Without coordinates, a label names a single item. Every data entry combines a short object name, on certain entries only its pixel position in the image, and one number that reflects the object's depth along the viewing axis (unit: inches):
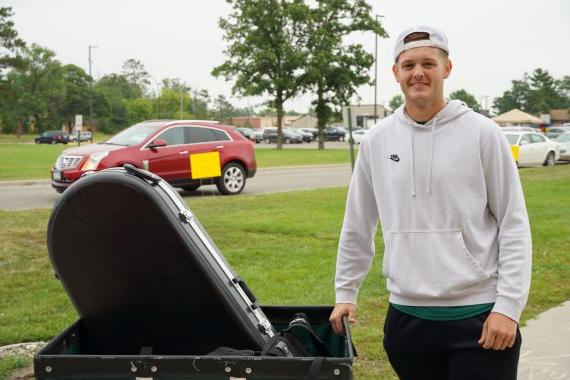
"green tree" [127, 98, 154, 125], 4015.8
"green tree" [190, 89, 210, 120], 4382.4
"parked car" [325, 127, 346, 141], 2851.9
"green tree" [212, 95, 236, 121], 5146.7
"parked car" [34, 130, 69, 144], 2568.9
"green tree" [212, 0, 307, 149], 1827.0
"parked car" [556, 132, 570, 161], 1089.4
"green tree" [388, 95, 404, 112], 5495.1
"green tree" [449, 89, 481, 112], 4645.2
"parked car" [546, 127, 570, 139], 1795.3
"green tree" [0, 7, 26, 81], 2965.1
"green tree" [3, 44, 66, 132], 3543.3
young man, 85.0
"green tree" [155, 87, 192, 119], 4224.9
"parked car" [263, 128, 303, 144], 2508.6
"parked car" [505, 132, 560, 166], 979.3
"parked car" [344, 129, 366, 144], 2226.7
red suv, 507.2
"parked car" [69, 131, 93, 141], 2403.3
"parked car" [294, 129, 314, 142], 2669.3
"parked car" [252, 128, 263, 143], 2615.7
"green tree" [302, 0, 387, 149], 1870.1
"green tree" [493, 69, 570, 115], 5349.4
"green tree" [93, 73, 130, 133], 3905.0
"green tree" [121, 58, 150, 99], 5762.8
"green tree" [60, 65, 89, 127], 3769.7
